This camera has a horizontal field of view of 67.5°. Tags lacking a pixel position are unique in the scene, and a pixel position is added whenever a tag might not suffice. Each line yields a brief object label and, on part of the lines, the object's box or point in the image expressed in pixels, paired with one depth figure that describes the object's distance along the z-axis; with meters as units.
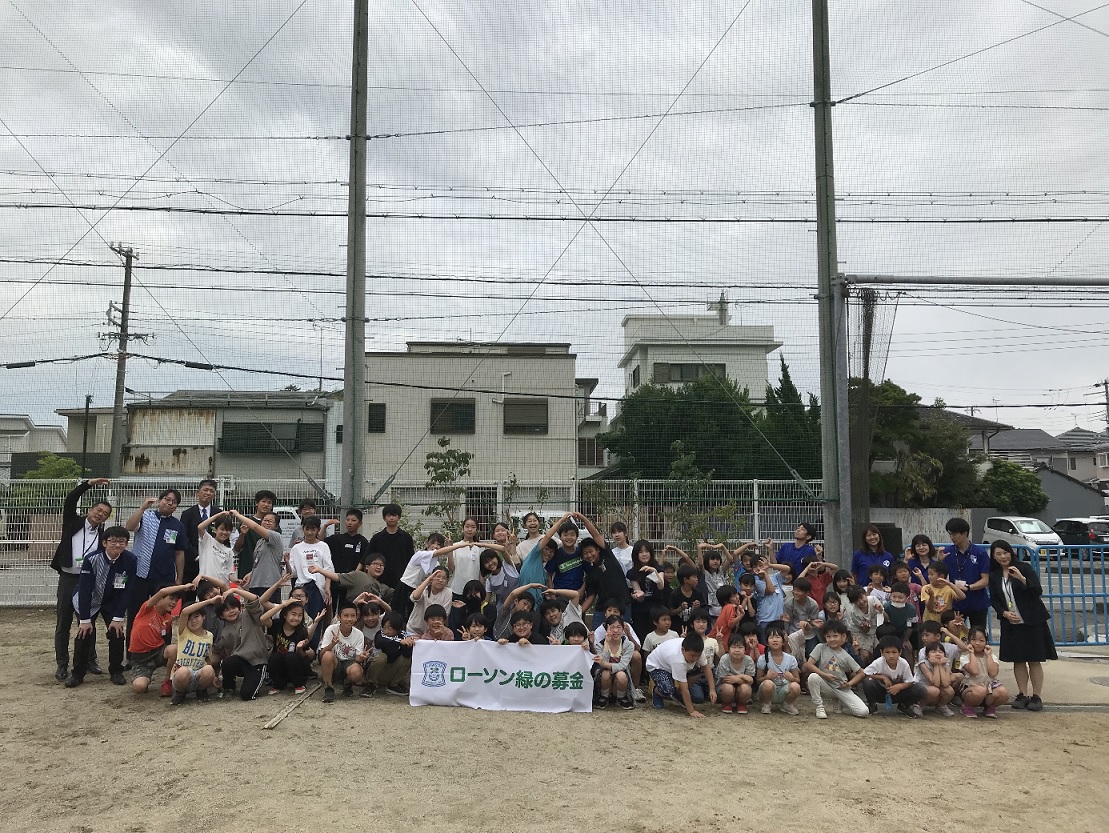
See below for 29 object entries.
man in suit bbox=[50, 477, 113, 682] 6.95
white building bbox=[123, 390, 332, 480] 18.56
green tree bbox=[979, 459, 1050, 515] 25.67
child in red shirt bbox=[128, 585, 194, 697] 6.52
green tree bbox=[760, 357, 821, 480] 10.02
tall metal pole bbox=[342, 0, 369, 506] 8.83
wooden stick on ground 5.52
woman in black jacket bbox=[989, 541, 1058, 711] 6.43
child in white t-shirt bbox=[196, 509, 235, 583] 7.16
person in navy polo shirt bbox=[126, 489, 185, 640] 6.89
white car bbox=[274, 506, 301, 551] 12.70
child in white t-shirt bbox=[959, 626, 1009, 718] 6.24
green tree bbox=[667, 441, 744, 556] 9.95
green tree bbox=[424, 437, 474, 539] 9.90
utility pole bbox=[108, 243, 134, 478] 10.46
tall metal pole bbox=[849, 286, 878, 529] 8.73
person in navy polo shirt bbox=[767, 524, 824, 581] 7.60
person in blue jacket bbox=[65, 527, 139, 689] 6.67
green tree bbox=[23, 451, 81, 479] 23.09
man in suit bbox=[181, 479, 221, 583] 7.37
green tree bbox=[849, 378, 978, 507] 21.84
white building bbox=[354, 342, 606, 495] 10.40
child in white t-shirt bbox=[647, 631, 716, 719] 6.17
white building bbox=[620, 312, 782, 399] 10.05
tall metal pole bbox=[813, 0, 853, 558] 8.64
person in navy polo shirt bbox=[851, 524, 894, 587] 7.50
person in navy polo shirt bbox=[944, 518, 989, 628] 6.96
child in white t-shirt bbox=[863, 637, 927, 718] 6.24
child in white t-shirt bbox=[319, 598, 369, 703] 6.27
